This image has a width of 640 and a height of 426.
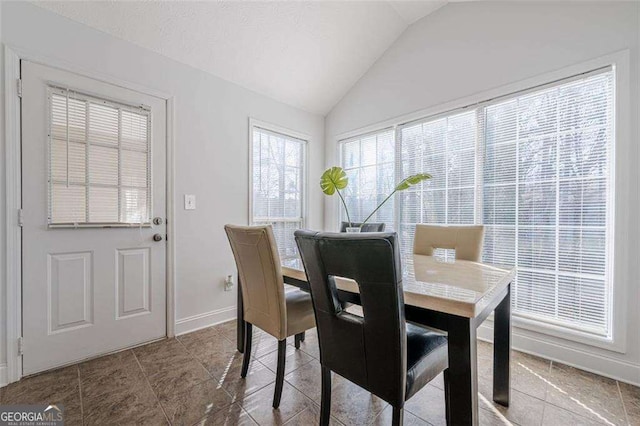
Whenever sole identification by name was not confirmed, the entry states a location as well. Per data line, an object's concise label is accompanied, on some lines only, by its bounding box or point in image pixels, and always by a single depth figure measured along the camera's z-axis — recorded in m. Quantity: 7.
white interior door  1.75
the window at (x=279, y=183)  3.03
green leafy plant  2.45
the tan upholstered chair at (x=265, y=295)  1.39
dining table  0.89
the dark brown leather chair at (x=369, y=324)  0.86
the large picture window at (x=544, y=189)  1.85
